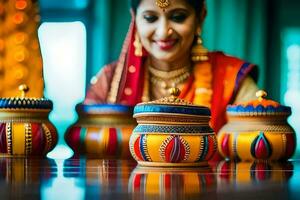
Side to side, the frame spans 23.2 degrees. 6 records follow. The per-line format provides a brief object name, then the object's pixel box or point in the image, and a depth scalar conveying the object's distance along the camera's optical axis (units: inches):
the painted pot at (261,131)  48.1
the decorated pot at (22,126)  48.3
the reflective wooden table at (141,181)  27.2
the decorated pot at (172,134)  39.8
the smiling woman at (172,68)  68.8
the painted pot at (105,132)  52.0
